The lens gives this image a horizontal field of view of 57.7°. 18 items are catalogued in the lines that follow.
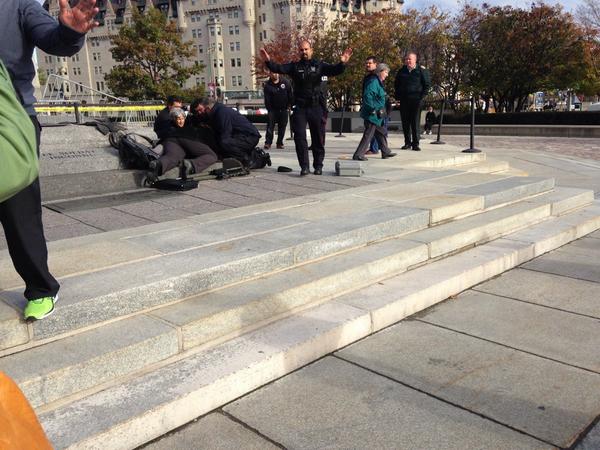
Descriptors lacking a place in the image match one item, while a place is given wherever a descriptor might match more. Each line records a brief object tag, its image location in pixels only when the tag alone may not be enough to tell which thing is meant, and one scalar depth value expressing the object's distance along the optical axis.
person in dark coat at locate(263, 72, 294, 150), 12.62
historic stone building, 97.31
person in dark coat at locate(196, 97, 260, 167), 8.05
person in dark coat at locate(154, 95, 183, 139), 7.92
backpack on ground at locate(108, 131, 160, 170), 7.29
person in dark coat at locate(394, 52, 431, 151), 11.18
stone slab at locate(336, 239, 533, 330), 3.86
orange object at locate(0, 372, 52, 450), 1.20
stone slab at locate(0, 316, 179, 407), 2.56
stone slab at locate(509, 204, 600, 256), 5.59
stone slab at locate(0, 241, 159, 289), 3.62
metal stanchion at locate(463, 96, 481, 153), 10.78
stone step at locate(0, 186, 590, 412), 2.64
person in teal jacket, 9.87
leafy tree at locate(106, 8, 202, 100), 46.31
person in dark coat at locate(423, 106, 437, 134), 23.27
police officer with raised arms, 7.82
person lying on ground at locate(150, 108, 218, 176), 7.32
